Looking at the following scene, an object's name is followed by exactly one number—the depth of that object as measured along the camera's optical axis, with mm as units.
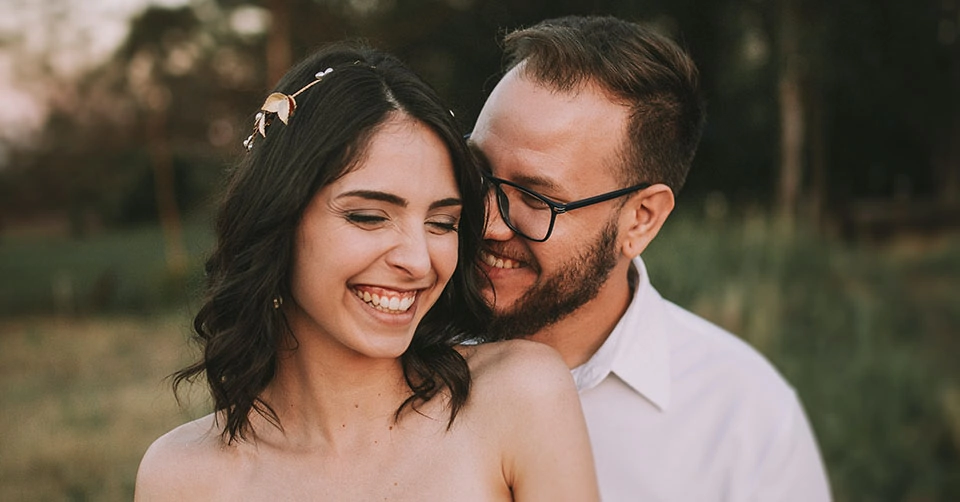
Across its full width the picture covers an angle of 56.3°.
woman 2043
